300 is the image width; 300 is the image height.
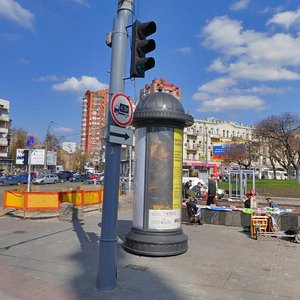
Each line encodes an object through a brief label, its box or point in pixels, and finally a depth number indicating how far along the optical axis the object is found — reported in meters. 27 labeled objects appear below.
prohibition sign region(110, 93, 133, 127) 5.66
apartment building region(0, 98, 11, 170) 77.81
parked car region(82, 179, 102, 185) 45.25
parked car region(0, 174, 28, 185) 45.72
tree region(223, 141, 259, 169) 55.53
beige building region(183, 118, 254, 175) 88.02
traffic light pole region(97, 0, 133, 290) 5.58
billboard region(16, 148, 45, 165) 43.96
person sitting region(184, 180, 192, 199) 22.96
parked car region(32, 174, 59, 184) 49.41
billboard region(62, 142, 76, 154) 102.38
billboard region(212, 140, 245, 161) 39.50
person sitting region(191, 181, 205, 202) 16.43
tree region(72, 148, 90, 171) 106.38
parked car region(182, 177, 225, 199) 26.32
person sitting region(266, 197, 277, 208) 13.18
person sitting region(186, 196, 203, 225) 12.91
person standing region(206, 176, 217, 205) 17.19
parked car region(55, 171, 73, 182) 62.00
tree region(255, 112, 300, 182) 50.41
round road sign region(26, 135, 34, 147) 18.25
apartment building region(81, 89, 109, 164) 107.94
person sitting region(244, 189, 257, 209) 13.09
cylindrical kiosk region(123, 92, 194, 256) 8.17
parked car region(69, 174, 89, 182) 63.97
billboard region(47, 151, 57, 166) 65.08
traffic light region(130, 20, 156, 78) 5.63
